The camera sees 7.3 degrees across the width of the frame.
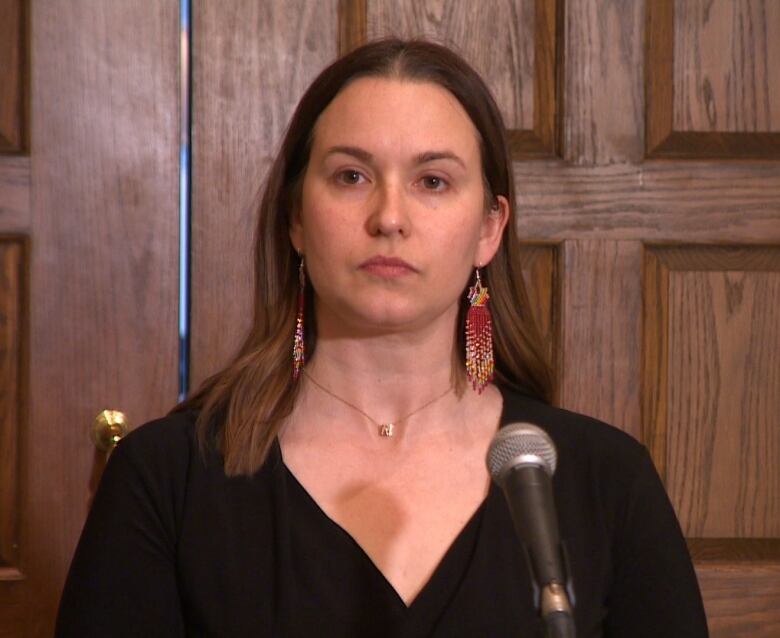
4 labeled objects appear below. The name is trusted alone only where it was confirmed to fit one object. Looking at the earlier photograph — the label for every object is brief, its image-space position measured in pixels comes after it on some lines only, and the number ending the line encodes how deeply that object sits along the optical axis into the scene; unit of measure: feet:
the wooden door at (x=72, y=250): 16.77
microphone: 14.64
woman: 15.90
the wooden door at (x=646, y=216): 16.84
